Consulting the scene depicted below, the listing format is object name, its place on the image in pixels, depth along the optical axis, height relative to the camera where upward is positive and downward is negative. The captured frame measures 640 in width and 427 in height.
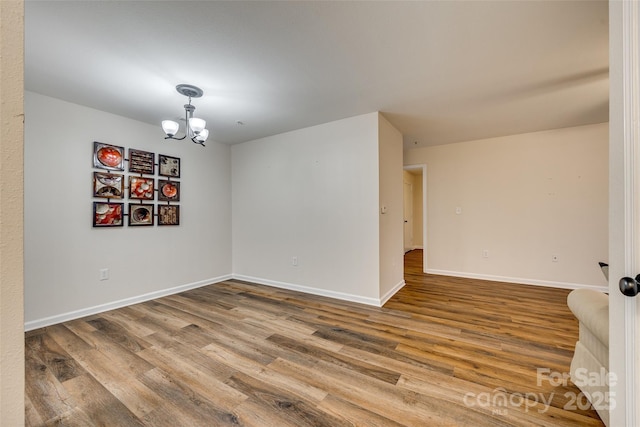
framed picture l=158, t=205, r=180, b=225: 3.54 +0.00
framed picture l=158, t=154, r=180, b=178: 3.52 +0.70
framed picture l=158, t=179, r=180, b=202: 3.53 +0.35
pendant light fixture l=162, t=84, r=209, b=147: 2.42 +0.88
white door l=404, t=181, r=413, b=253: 7.16 -0.06
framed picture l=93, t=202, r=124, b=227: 2.95 +0.01
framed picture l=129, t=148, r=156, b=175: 3.24 +0.70
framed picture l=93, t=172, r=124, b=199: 2.95 +0.36
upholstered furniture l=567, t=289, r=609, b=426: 1.30 -0.74
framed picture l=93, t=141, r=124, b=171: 2.94 +0.71
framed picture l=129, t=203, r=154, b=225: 3.26 +0.01
